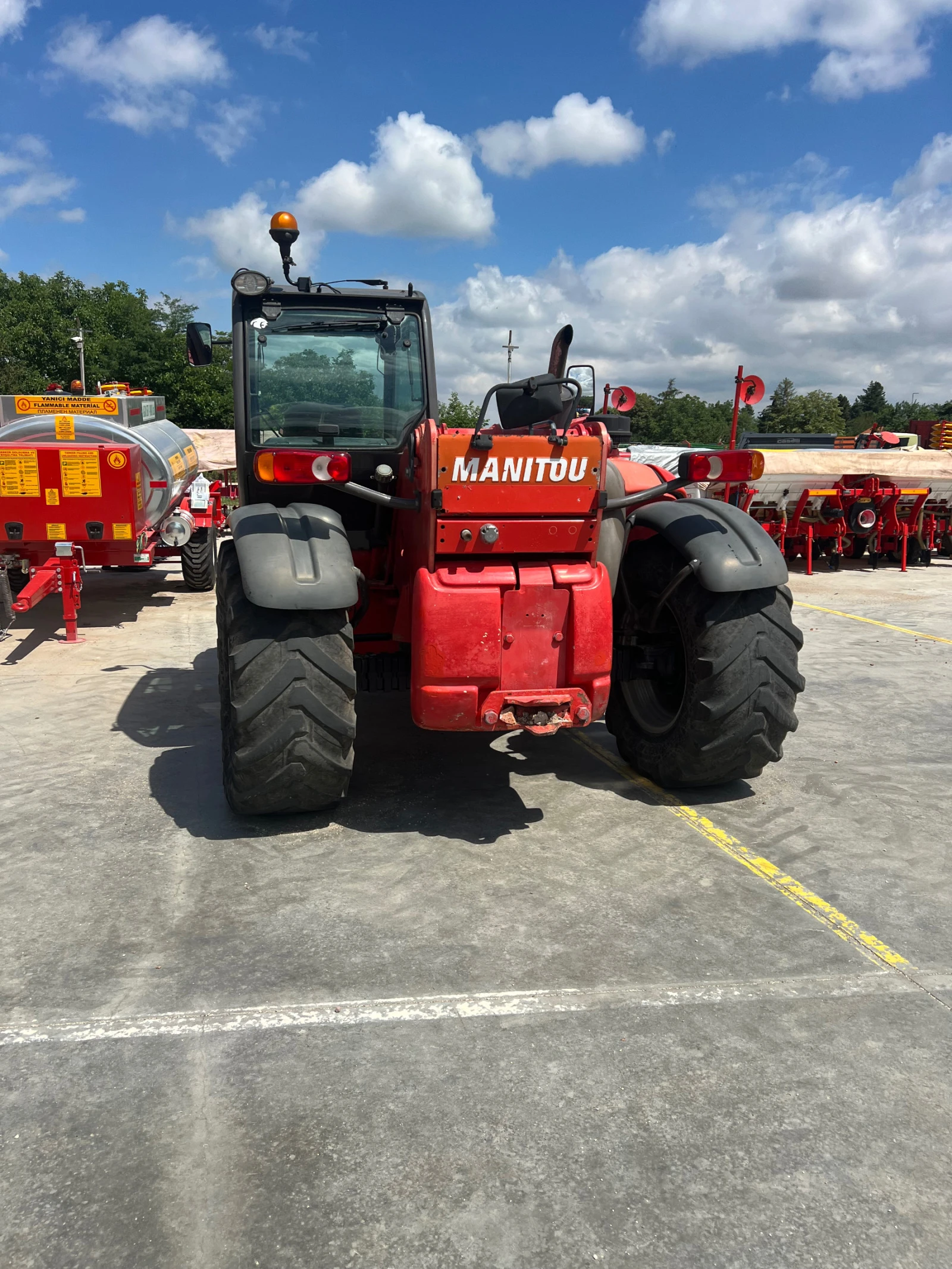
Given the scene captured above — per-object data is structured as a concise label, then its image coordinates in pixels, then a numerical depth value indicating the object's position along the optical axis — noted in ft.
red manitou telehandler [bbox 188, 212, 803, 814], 13.41
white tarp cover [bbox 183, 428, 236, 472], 52.95
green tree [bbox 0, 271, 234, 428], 147.13
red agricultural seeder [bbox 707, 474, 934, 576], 49.57
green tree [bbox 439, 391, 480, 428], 106.59
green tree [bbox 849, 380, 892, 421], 354.43
